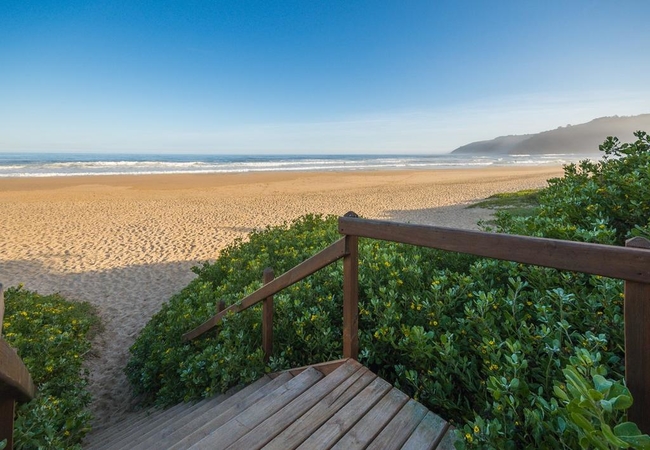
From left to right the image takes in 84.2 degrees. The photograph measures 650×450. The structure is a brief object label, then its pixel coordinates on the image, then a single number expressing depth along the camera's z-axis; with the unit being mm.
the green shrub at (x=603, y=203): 2682
